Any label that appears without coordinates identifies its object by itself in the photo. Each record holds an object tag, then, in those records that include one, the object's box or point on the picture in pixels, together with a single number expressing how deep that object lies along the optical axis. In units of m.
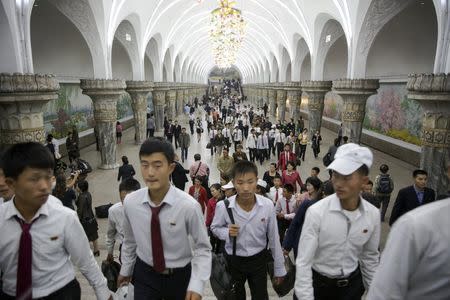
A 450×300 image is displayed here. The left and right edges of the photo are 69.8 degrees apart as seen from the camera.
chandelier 16.39
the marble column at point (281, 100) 25.88
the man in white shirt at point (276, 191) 5.16
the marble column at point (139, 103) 15.61
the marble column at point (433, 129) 6.18
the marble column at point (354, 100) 10.73
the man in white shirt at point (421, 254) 1.08
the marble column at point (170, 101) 26.21
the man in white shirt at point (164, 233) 2.11
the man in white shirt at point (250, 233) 2.71
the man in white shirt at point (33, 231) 1.81
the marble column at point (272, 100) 32.25
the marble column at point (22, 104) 6.30
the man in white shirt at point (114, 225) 3.16
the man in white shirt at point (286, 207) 4.65
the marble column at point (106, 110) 10.98
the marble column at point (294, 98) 20.37
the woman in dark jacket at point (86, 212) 4.97
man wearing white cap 2.03
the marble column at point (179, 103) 33.43
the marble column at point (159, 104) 21.41
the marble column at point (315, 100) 15.57
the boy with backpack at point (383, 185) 6.18
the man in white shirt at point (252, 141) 11.94
